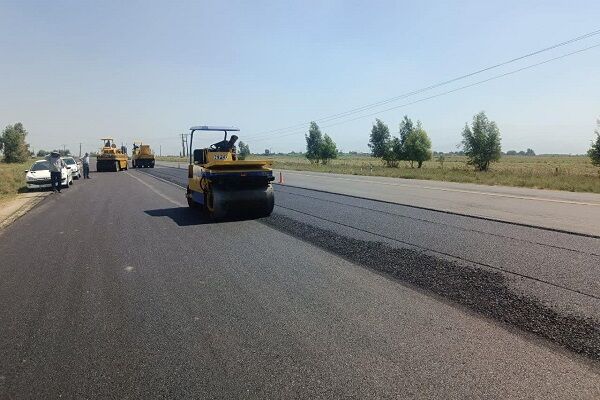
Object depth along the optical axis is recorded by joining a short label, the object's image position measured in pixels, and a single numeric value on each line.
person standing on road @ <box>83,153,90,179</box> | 29.19
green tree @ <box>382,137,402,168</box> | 64.44
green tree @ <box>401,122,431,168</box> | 61.25
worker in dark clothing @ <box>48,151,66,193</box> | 18.25
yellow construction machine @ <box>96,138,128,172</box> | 39.31
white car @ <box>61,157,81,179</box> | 27.76
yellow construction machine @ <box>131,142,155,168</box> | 48.97
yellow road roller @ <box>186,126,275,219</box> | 10.66
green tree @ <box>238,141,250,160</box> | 113.00
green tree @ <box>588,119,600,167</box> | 32.91
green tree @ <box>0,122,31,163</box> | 78.00
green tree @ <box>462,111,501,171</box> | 51.00
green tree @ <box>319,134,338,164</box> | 77.44
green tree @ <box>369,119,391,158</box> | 69.00
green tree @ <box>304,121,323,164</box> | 78.75
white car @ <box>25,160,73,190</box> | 20.36
